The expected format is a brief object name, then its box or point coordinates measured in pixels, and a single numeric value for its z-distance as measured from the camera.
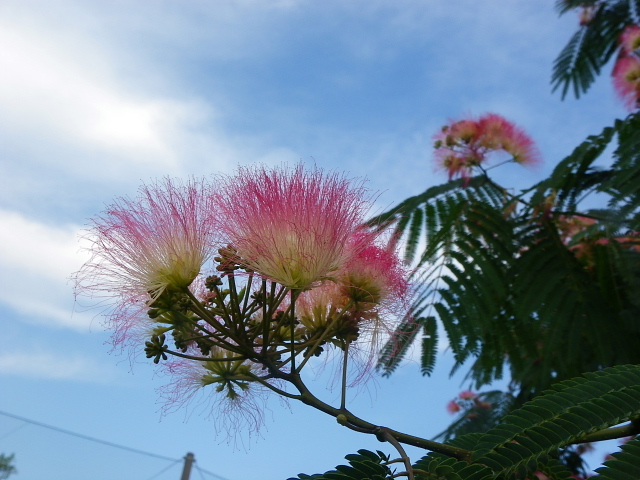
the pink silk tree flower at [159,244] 0.20
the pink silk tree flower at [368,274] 0.21
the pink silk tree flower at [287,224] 0.19
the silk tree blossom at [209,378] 0.22
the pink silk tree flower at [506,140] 0.49
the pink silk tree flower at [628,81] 0.49
